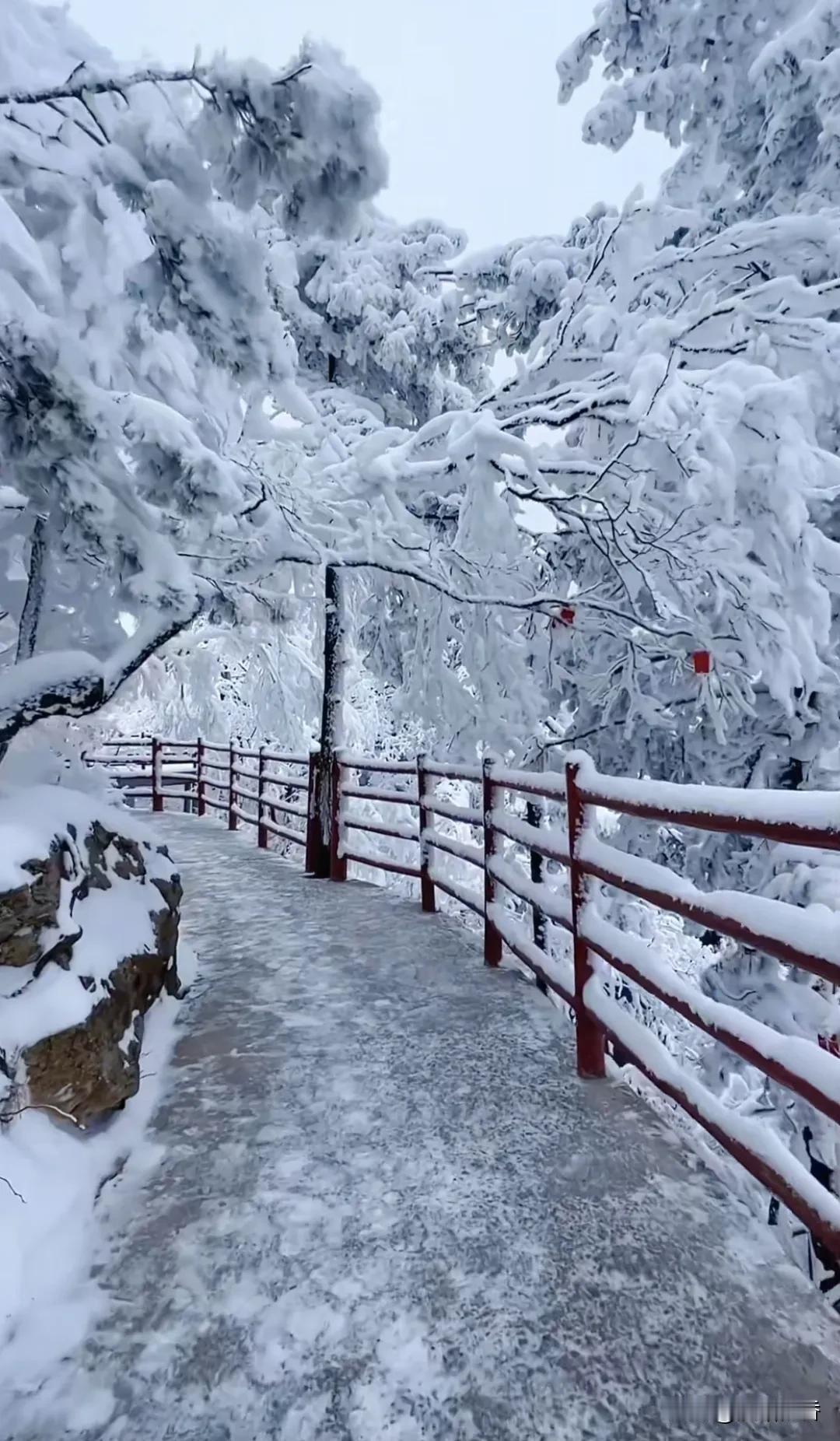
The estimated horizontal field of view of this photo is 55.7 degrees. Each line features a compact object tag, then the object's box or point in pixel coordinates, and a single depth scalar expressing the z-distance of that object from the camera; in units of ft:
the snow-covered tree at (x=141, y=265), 10.30
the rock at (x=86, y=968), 9.93
